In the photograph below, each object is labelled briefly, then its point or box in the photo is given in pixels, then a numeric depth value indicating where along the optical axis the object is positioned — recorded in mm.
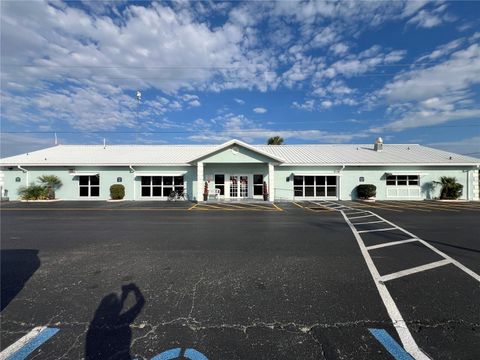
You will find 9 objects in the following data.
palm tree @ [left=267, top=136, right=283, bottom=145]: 39531
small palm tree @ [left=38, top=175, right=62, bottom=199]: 19562
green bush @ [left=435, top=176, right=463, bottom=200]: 19047
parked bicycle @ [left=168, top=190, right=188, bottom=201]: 19734
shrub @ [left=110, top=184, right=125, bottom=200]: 19234
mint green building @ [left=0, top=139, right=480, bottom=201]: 19750
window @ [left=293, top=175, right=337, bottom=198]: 20141
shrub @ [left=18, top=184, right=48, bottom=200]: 19016
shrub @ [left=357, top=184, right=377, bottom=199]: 18719
